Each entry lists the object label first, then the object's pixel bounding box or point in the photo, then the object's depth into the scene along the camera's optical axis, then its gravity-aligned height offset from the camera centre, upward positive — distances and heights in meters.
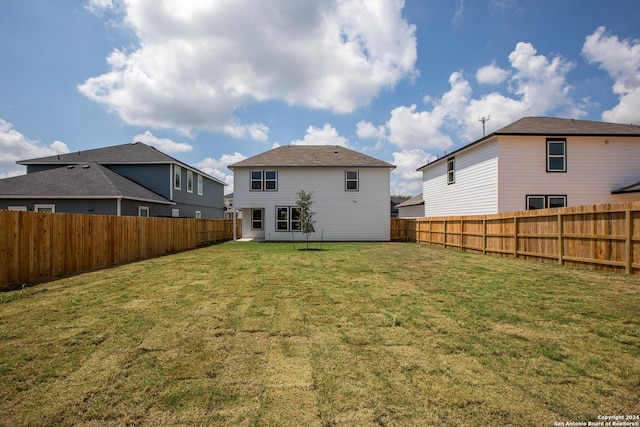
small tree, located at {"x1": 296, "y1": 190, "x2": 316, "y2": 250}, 17.34 +0.13
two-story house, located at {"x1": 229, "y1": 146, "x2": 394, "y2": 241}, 22.53 +1.30
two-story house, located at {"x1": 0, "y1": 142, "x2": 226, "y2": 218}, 17.70 +2.10
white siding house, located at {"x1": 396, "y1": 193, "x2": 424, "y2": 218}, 28.12 +0.64
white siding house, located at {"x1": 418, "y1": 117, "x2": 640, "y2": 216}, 15.58 +2.41
